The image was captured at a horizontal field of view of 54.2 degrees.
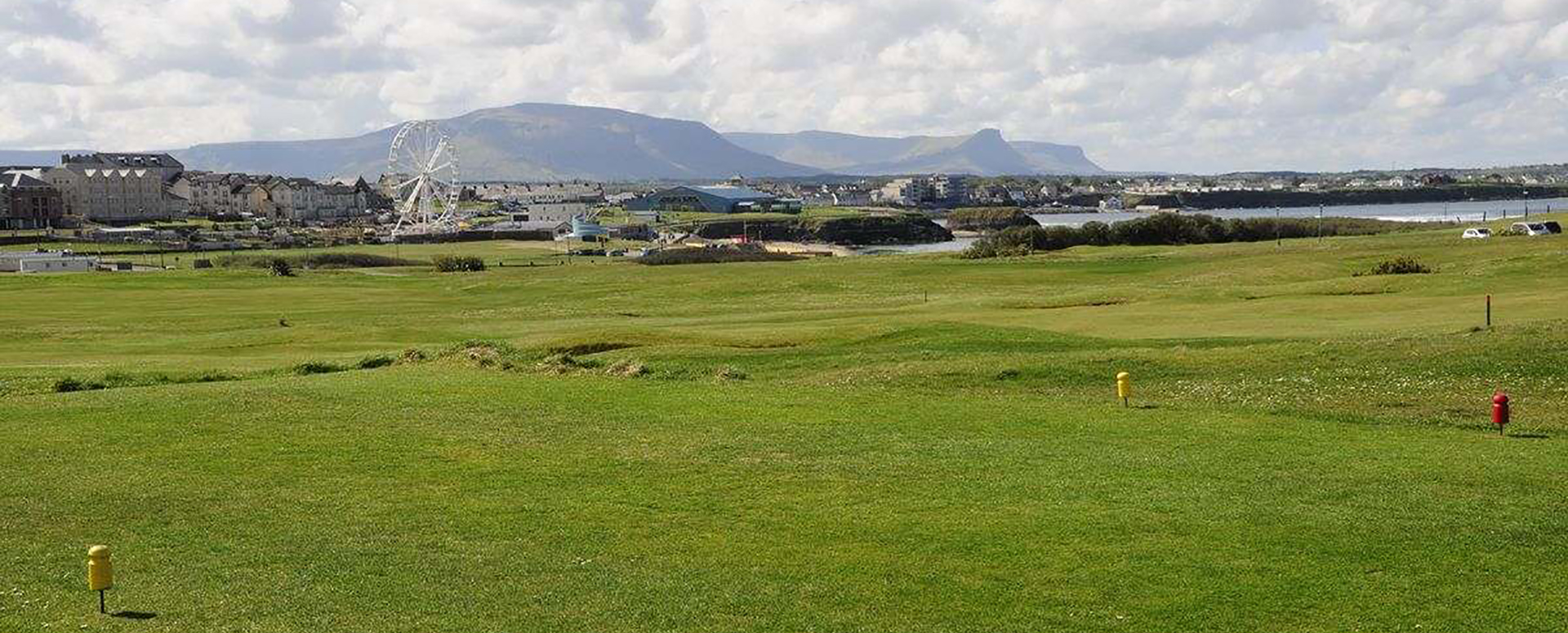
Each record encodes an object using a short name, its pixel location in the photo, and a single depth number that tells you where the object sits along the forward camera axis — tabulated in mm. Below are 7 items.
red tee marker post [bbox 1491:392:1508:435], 23719
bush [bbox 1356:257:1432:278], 67175
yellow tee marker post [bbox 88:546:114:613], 14055
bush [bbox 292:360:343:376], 37500
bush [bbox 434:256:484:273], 108438
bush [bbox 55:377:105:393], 33406
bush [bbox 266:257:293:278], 97781
